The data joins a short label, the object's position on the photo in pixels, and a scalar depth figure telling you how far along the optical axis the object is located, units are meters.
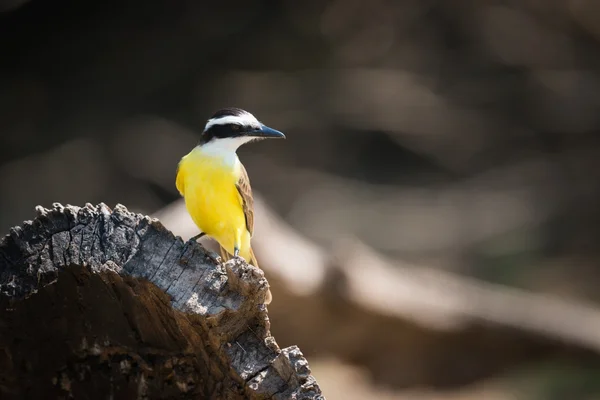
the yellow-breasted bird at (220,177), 8.87
